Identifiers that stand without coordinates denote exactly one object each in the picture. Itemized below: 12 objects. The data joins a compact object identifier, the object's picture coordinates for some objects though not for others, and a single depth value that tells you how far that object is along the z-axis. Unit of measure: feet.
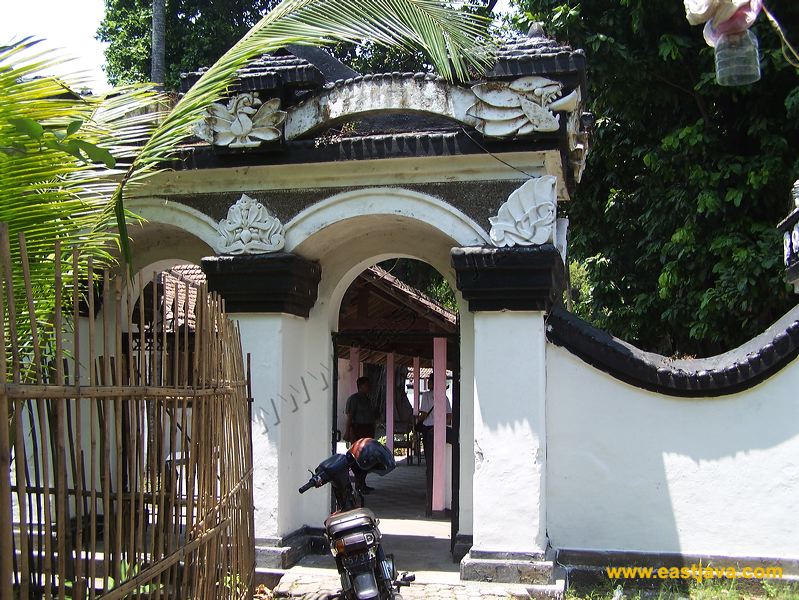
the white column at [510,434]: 19.86
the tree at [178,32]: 59.82
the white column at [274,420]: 21.40
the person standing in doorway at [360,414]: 34.12
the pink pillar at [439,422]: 27.95
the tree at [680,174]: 33.83
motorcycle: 15.80
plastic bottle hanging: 17.60
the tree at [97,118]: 10.14
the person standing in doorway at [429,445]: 31.30
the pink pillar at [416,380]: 42.88
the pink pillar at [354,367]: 42.00
